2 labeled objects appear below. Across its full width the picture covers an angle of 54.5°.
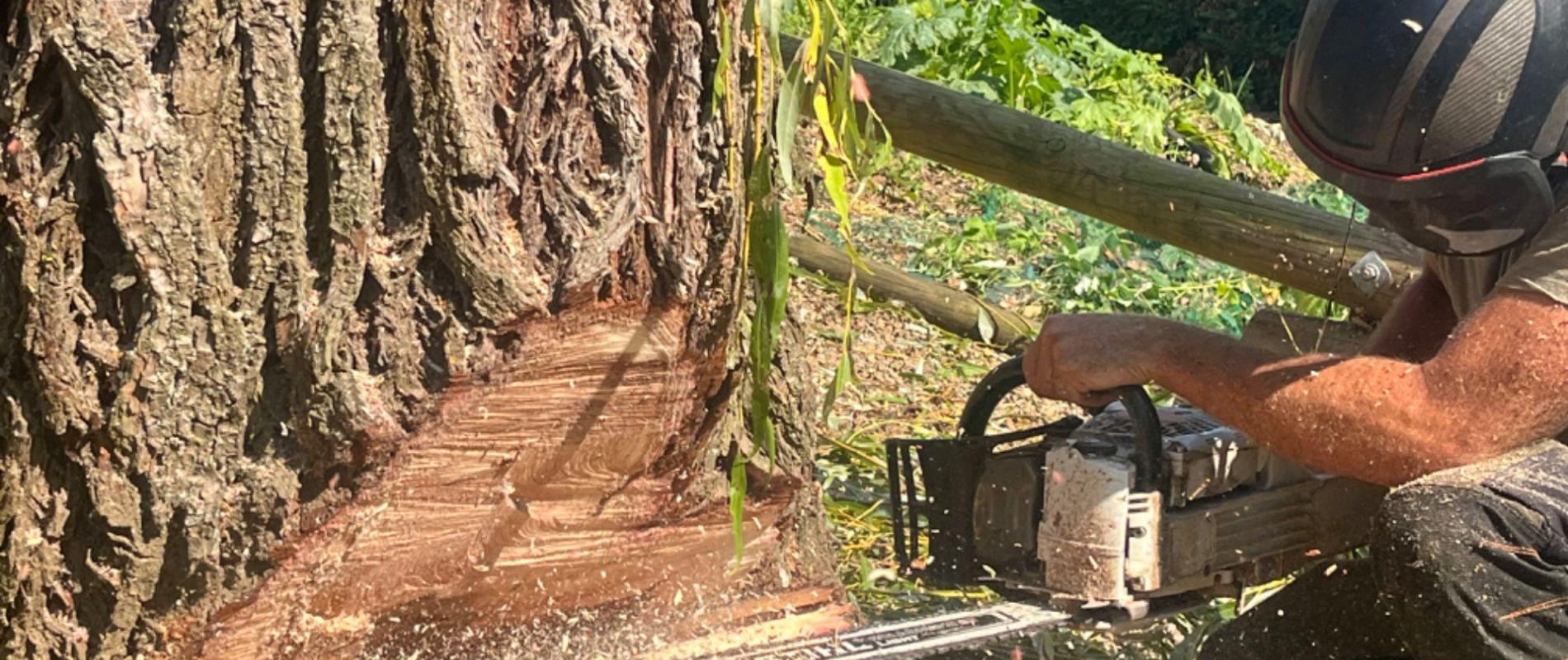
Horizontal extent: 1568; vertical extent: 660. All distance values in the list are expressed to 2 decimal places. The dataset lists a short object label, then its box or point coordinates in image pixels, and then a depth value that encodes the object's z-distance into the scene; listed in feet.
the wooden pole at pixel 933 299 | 15.97
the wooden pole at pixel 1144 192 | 10.76
